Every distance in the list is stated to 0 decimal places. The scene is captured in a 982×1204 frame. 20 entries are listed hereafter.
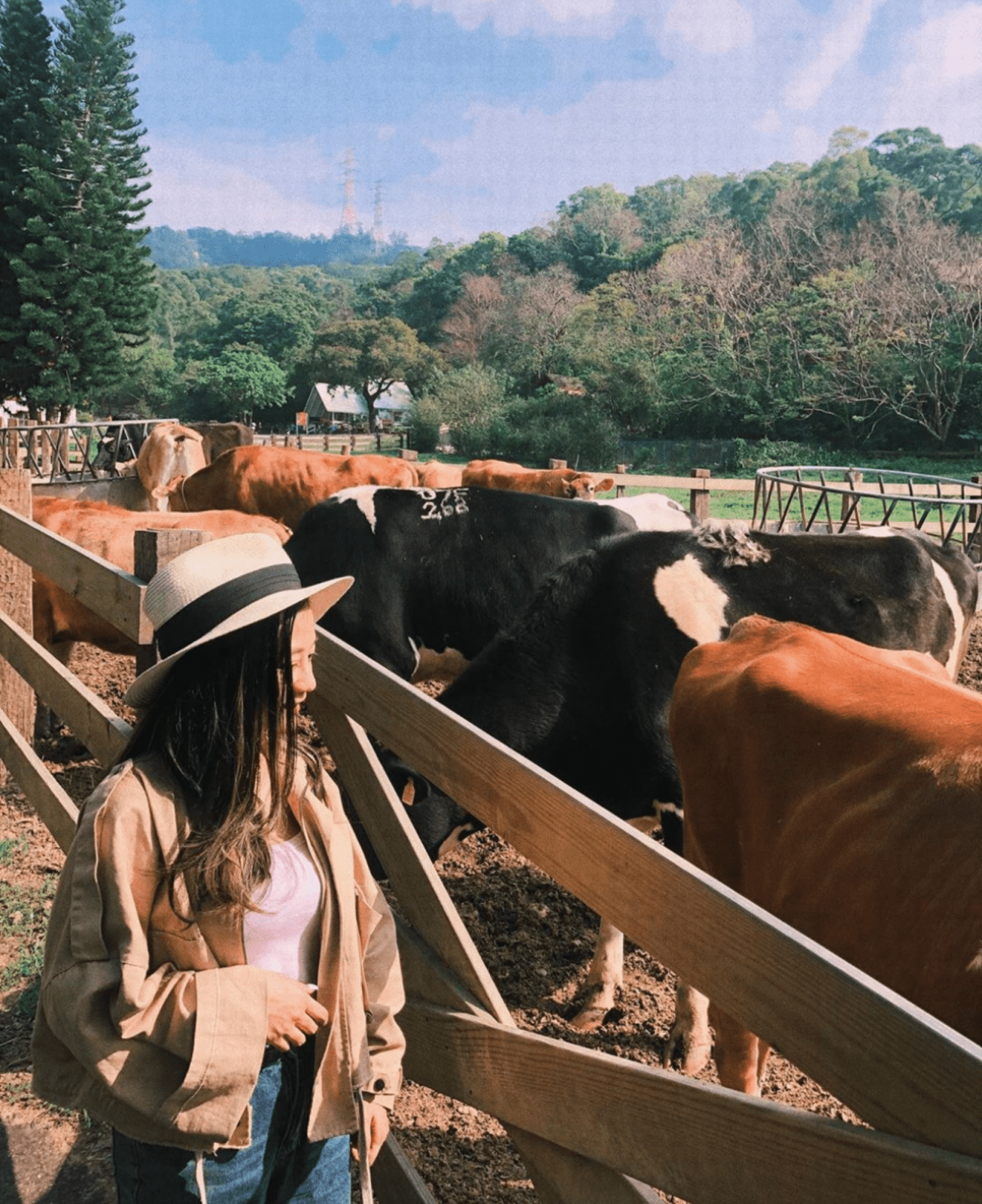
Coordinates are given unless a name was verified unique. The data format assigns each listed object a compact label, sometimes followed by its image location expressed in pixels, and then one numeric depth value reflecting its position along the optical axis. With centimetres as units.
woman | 161
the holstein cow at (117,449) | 2075
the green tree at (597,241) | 7444
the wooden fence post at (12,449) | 2046
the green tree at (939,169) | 8000
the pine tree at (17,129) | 4259
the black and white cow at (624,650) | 434
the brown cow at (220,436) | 1811
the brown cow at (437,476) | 1414
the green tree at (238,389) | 7150
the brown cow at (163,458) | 1504
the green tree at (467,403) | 4625
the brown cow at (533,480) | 1351
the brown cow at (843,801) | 222
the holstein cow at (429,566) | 704
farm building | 7475
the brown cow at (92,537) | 668
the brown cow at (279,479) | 1217
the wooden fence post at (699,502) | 1305
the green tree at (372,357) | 6600
